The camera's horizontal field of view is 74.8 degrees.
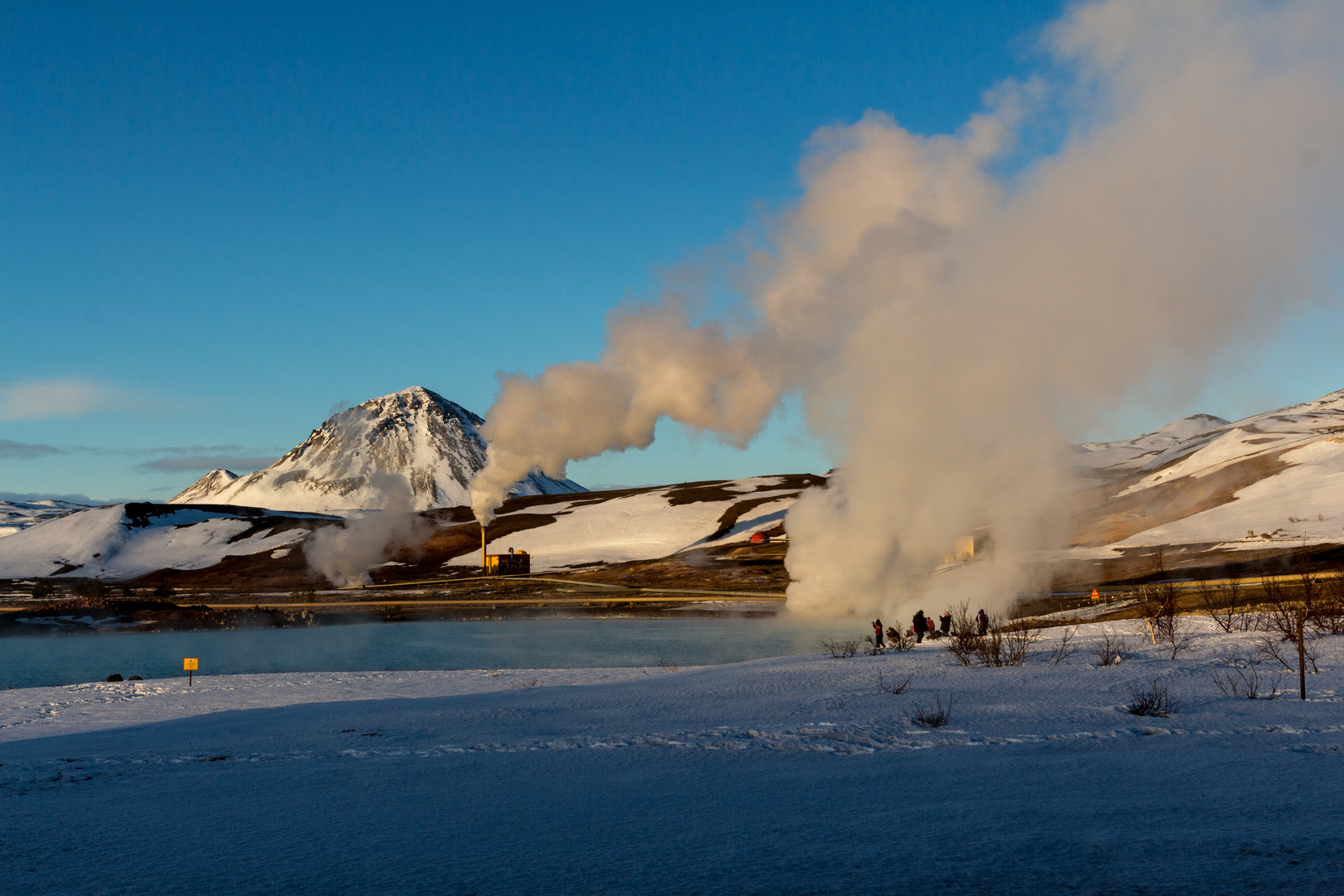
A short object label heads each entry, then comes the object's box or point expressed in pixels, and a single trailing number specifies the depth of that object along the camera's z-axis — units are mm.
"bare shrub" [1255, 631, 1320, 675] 21062
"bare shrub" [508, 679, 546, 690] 26688
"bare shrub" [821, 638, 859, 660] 30891
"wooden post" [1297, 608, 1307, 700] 16234
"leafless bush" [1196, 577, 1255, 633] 31453
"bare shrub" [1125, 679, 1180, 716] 15648
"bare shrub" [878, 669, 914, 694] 20109
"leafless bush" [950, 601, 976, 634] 28484
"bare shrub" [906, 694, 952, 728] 15266
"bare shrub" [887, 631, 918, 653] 33519
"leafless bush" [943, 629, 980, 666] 26605
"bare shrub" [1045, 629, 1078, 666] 25322
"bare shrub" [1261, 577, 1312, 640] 25312
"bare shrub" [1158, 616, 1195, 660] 25891
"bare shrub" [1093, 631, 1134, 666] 23797
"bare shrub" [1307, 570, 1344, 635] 29109
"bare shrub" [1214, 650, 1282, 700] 17234
